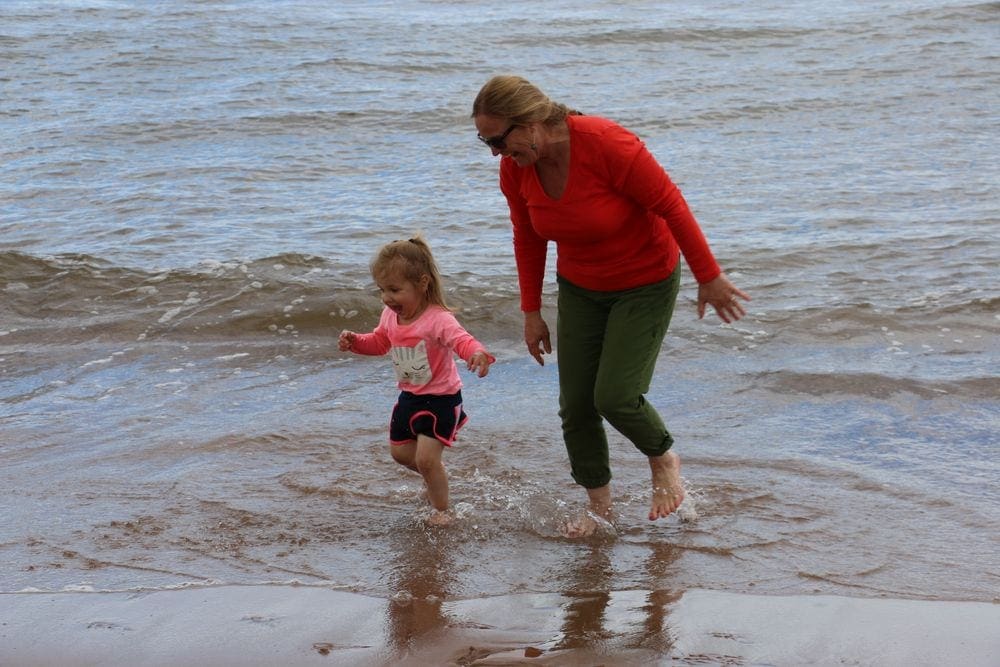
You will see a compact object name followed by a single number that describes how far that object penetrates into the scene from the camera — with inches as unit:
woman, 163.0
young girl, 185.6
